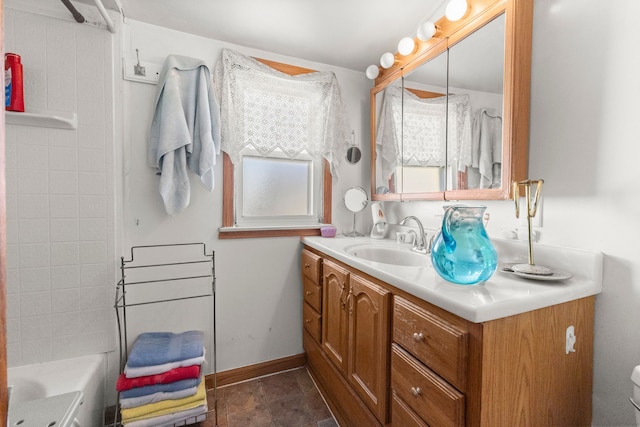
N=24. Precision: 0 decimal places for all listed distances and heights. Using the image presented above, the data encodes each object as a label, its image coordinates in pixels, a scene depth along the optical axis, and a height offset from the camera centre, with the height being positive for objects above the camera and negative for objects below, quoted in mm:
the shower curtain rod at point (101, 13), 1242 +887
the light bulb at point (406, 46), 1530 +876
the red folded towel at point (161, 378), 1286 -820
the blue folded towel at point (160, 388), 1288 -872
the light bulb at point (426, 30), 1343 +843
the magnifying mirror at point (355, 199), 2029 +40
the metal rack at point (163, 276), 1521 -423
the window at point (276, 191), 1762 +91
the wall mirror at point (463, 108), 1097 +471
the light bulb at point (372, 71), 1792 +855
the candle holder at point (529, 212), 960 -22
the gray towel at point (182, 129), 1457 +400
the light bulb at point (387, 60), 1670 +868
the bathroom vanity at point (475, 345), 749 -432
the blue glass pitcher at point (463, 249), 876 -141
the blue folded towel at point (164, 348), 1336 -747
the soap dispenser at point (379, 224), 1926 -132
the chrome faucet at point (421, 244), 1506 -214
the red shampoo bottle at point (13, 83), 1217 +522
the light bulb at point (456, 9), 1220 +861
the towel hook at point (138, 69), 1521 +726
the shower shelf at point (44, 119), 1257 +385
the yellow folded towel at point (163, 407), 1274 -957
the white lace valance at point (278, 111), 1675 +596
